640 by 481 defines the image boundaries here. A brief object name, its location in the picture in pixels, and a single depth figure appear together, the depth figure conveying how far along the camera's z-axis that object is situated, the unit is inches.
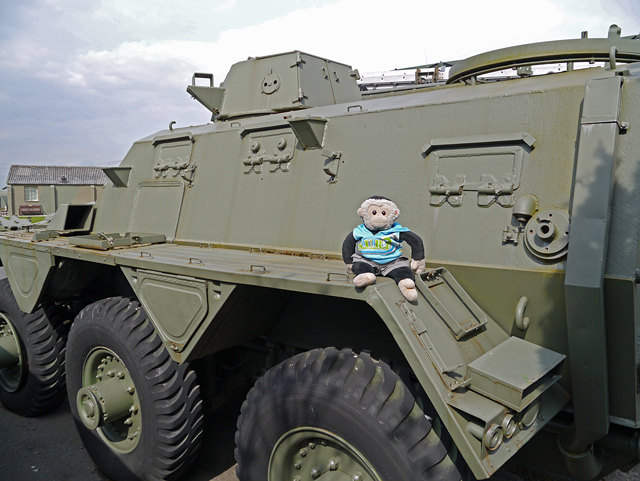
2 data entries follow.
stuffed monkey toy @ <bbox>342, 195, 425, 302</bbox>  104.9
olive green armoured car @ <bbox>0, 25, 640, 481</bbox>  92.7
